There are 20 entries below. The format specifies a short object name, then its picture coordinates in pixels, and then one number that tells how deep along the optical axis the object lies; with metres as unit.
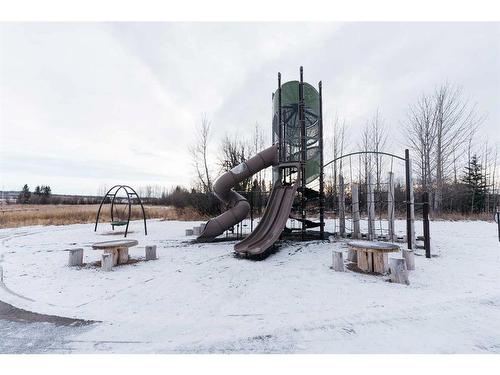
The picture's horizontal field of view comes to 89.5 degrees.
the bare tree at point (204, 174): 22.66
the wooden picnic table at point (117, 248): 6.20
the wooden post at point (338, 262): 5.48
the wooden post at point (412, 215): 6.84
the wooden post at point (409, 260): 5.51
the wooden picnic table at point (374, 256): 5.32
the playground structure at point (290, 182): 7.71
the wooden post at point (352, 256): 6.36
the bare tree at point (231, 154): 22.84
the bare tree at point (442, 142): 19.20
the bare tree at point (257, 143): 24.72
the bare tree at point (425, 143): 19.67
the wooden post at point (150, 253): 6.91
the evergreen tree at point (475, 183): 22.12
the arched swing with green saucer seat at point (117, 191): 11.67
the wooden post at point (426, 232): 6.34
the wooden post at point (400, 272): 4.70
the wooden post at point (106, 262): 5.85
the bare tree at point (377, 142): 22.83
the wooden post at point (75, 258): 6.28
